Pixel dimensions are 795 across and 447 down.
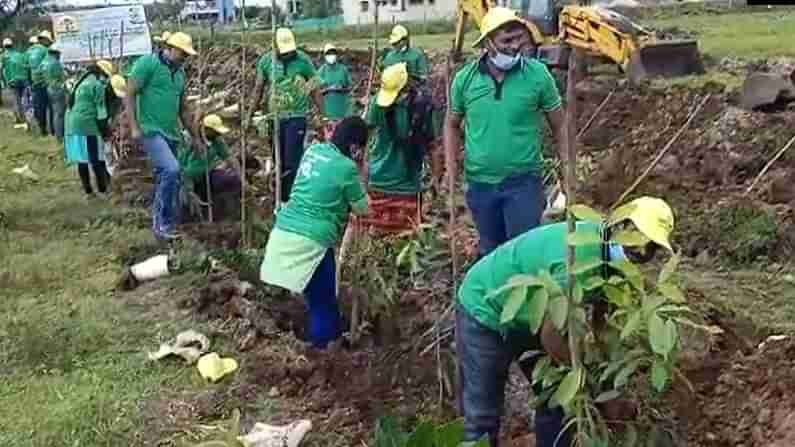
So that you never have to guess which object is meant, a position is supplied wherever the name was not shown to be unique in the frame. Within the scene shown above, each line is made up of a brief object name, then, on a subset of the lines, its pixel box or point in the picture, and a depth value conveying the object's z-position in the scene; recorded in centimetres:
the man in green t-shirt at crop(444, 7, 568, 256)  592
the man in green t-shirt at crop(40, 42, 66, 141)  1775
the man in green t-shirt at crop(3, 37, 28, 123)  2094
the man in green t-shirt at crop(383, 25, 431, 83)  1345
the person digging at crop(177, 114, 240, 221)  936
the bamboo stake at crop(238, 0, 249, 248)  854
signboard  2036
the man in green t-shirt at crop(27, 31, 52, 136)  1892
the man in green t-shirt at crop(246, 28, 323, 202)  977
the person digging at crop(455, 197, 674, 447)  361
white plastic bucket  821
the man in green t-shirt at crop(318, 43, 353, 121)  1134
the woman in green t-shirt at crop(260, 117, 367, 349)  603
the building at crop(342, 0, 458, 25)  4200
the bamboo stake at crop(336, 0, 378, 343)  648
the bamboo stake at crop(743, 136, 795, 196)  936
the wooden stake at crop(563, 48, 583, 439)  356
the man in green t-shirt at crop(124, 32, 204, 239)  884
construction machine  1487
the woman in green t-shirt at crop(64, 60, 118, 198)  1156
